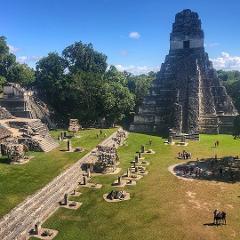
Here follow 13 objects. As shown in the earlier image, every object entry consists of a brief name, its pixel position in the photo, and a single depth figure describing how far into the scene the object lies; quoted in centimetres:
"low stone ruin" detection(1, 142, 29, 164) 2638
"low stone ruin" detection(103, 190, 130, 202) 2134
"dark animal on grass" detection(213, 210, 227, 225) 1769
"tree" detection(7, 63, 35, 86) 5346
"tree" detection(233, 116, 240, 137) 3020
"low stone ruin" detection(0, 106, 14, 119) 3830
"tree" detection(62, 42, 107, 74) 5891
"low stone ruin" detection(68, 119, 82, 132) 4111
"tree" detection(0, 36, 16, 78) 5553
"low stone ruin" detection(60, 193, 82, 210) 2028
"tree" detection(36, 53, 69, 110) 4964
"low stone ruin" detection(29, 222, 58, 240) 1678
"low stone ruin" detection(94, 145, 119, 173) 2705
